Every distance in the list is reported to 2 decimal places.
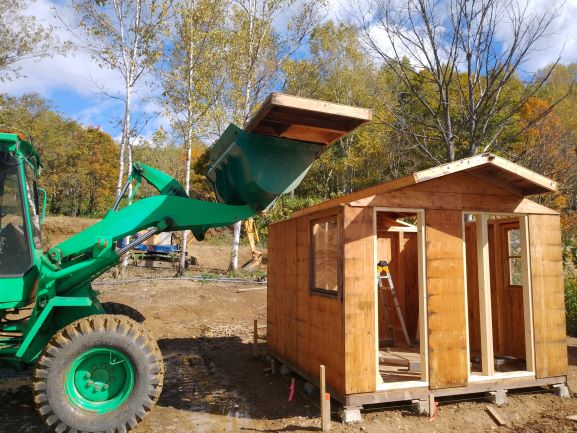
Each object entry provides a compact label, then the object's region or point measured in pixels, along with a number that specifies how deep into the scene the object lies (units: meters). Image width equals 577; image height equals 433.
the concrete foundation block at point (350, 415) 5.05
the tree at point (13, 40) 19.20
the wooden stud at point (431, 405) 5.34
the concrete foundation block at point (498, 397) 5.76
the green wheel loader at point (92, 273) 4.47
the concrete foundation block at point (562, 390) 6.09
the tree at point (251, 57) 18.38
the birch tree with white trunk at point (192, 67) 16.64
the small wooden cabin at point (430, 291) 5.32
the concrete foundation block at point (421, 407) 5.37
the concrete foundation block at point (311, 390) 6.03
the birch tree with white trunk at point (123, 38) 15.51
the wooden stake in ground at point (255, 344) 8.44
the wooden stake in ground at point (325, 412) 4.85
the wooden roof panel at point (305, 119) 4.34
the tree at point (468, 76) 9.31
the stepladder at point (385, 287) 7.64
